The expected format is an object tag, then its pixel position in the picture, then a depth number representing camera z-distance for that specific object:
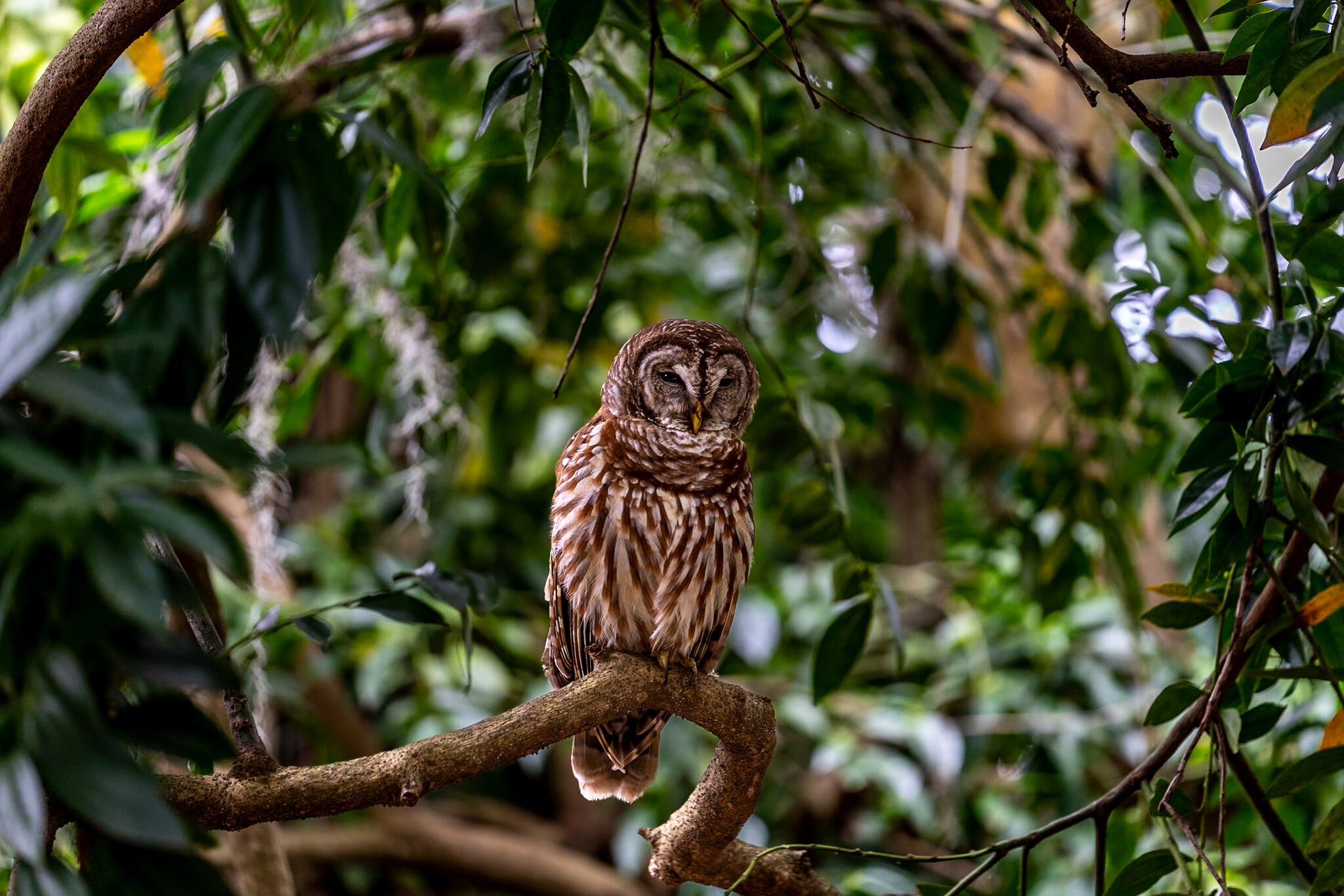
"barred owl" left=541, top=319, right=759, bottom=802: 8.02
